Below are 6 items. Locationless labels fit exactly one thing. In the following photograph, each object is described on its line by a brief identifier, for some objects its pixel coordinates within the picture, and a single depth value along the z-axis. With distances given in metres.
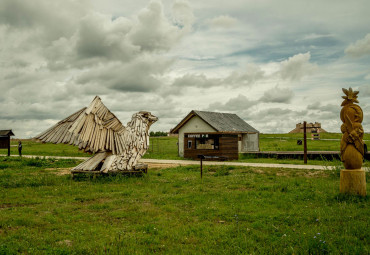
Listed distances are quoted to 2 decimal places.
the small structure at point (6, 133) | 35.78
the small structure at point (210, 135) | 27.77
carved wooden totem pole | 9.61
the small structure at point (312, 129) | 72.61
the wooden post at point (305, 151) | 21.58
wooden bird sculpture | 13.88
